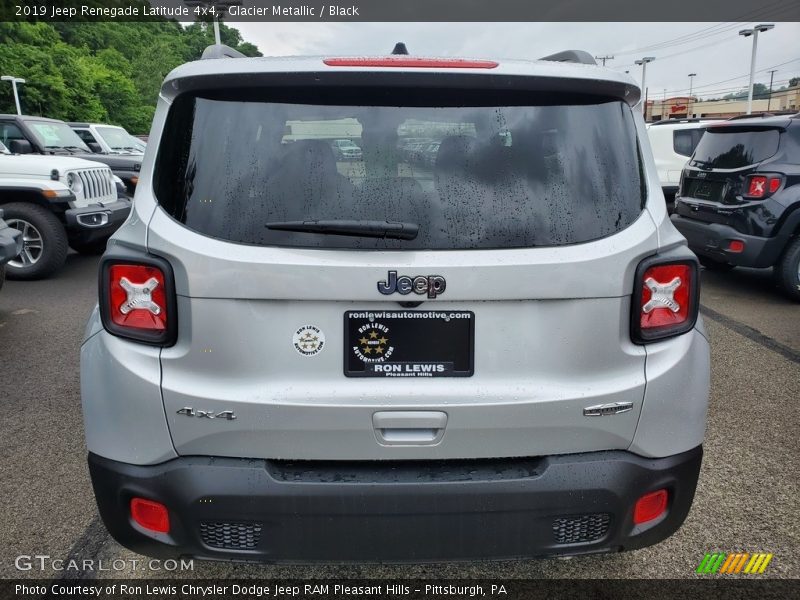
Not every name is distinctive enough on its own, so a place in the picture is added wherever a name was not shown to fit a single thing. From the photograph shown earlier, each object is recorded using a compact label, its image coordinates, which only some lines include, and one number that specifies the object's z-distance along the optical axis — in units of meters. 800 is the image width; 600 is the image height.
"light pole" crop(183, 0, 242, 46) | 20.70
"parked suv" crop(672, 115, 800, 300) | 6.41
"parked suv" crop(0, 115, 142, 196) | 9.47
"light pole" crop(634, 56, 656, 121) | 50.12
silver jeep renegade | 1.80
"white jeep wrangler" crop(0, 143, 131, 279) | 7.59
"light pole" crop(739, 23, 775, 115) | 35.38
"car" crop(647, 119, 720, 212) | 12.20
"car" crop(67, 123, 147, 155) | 12.89
